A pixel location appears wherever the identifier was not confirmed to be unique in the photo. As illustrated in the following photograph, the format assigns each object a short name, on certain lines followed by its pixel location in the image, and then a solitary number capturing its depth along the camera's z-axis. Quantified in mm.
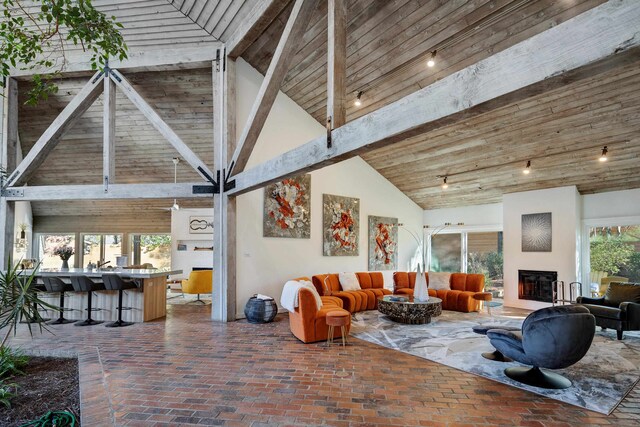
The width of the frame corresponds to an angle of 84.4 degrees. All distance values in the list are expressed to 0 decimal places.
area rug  3533
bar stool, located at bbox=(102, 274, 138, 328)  6199
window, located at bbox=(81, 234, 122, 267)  11430
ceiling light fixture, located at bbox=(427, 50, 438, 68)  5535
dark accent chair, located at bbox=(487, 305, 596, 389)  3605
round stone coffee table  6363
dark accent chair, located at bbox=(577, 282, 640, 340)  5414
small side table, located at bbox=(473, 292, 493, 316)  7395
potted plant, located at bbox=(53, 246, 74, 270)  6817
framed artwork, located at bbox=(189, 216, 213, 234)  11141
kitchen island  6457
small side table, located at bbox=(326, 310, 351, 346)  4973
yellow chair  8562
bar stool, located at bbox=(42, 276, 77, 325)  6352
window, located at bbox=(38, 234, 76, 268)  11172
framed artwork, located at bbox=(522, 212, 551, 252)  7867
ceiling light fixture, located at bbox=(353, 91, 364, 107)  6957
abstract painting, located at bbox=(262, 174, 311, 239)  7457
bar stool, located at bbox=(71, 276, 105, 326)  6293
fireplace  7777
